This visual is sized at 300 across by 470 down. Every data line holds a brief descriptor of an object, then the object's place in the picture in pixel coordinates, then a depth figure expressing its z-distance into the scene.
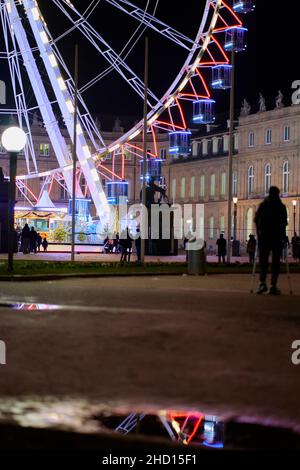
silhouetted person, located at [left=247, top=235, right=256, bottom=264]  40.38
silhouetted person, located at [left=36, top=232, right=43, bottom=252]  56.16
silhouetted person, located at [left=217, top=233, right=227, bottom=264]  42.22
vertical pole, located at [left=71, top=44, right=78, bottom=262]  39.52
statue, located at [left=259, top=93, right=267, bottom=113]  104.94
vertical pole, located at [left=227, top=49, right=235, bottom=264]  34.84
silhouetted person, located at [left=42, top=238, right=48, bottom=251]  57.19
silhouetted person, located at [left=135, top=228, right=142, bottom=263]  37.09
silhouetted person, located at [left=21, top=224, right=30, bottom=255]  49.72
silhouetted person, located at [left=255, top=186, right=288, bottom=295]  16.03
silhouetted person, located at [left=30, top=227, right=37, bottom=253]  50.53
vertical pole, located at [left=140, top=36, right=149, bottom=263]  36.28
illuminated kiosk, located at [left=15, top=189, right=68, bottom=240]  70.19
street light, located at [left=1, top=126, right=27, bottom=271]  23.41
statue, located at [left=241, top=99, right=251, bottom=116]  108.19
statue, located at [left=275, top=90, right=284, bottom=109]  100.86
